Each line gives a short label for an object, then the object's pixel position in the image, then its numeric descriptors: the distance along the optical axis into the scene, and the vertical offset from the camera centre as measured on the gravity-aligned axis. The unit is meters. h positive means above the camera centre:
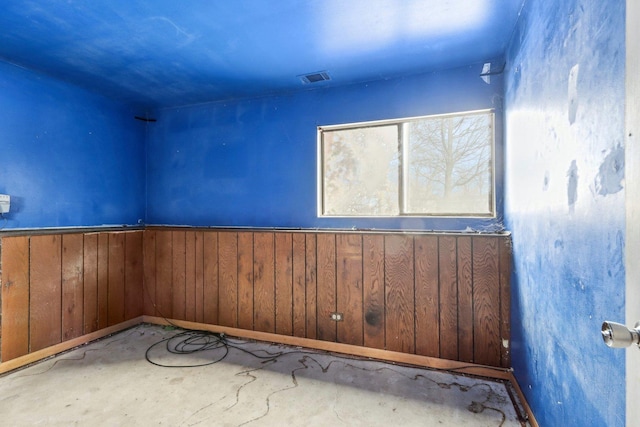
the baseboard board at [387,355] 2.29 -1.13
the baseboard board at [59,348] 2.44 -1.10
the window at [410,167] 2.62 +0.42
